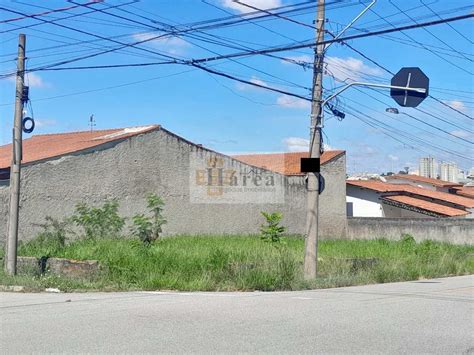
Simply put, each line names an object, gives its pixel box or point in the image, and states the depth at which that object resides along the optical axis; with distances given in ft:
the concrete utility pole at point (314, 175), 59.57
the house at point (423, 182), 201.14
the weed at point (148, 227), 74.02
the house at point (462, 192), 200.36
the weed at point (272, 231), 75.46
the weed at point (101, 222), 80.12
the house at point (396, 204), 143.95
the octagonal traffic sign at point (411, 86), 55.21
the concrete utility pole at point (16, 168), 58.49
